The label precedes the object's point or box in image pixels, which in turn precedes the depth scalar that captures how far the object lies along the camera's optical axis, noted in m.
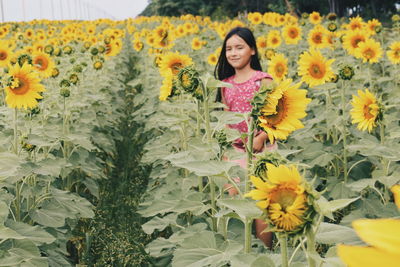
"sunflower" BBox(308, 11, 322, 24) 8.23
